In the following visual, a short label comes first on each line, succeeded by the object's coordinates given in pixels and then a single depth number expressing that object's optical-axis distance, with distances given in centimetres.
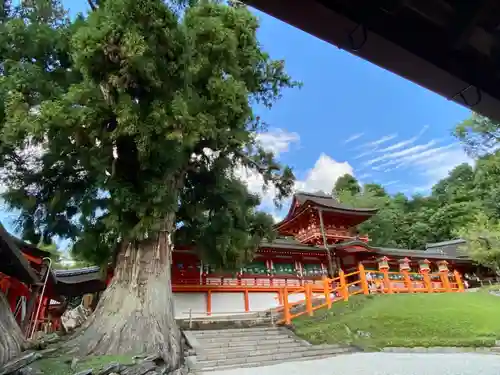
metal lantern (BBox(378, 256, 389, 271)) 1862
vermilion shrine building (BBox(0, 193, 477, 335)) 938
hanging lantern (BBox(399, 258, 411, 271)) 1923
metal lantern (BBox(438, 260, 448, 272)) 2071
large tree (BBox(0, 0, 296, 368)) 675
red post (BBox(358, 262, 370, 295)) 1395
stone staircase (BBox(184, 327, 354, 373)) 775
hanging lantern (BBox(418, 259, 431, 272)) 1970
